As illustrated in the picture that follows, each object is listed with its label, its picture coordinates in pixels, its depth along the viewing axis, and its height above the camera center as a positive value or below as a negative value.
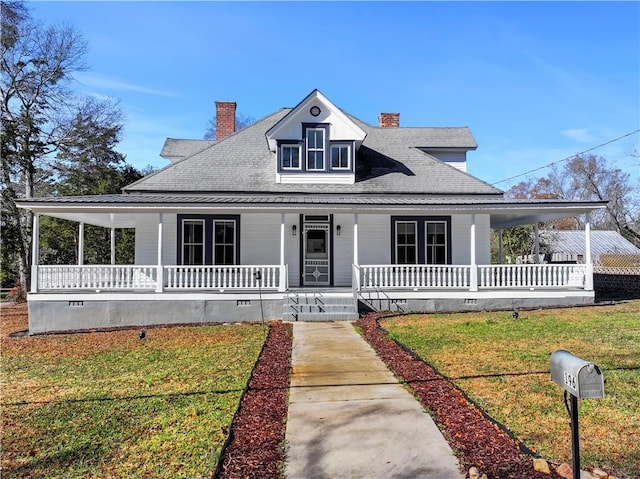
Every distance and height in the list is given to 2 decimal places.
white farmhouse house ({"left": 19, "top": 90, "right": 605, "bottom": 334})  13.23 +0.85
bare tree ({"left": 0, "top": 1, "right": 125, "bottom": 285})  21.80 +7.18
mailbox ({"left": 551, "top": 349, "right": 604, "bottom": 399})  3.14 -0.90
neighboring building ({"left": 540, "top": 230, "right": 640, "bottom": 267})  29.88 +0.71
